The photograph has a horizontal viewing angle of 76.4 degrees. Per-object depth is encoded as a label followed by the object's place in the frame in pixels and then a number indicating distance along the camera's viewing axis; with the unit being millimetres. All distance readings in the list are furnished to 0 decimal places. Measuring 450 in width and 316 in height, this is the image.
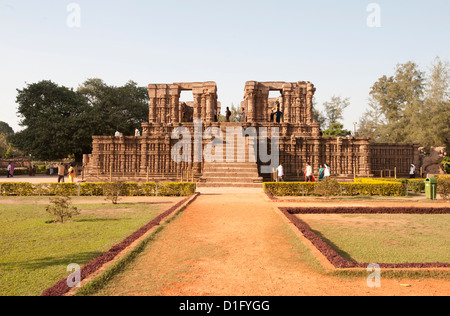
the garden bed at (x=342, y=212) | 5094
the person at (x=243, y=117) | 33178
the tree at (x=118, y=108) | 41000
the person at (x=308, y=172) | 19547
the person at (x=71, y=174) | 18809
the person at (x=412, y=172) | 26395
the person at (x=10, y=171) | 33072
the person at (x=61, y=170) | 22359
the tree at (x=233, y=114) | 59522
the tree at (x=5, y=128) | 94788
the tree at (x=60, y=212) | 9142
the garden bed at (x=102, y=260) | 4031
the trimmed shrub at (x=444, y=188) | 14477
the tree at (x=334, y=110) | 55938
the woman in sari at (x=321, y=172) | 20191
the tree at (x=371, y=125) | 47562
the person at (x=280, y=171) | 21045
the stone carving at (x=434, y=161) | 28547
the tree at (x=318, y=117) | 56875
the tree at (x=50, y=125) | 38312
